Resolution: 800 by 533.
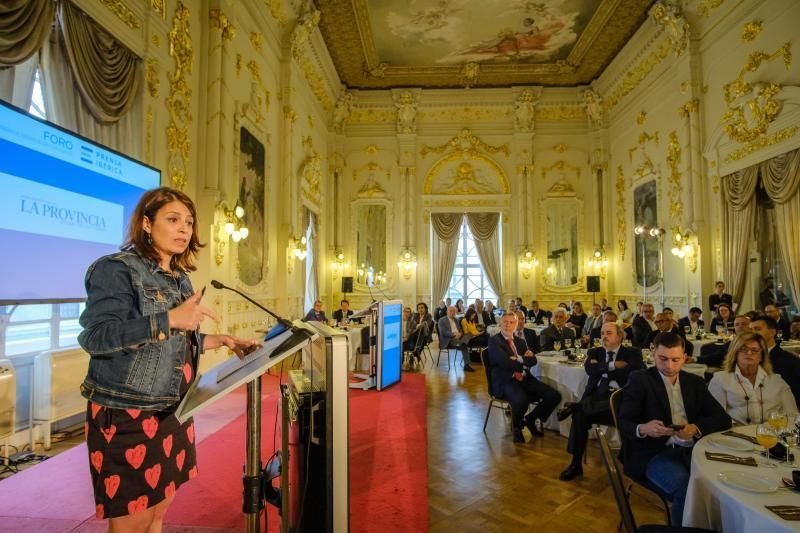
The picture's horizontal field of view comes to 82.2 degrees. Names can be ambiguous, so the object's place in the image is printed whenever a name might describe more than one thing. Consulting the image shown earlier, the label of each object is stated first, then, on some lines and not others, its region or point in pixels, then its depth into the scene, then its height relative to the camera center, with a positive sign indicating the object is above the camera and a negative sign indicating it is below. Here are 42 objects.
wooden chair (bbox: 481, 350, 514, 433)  4.77 -0.98
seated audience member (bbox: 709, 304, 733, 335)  6.98 -0.63
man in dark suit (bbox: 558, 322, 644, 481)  3.62 -0.89
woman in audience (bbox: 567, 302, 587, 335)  9.93 -0.77
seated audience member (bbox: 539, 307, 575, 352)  6.45 -0.71
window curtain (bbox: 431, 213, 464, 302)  13.90 +0.63
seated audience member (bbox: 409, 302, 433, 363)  8.55 -0.93
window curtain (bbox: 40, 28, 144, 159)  3.91 +1.64
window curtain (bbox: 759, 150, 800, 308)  6.86 +1.17
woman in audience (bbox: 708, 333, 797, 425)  2.81 -0.67
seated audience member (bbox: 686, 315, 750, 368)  5.05 -0.85
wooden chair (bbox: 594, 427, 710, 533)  1.82 -0.86
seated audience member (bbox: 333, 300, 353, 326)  10.88 -0.71
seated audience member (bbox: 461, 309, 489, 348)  9.04 -1.01
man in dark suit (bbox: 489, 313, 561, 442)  4.48 -1.04
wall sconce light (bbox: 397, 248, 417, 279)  13.18 +0.58
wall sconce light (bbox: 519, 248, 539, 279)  12.99 +0.57
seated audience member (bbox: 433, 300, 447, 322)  11.40 -0.73
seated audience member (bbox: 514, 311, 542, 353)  5.70 -0.69
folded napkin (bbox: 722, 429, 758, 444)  2.25 -0.79
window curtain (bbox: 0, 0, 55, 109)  3.26 +1.82
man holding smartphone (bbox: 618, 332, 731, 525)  2.52 -0.77
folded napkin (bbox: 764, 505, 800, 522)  1.47 -0.76
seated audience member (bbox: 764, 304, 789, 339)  6.46 -0.56
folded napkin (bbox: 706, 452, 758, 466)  1.96 -0.78
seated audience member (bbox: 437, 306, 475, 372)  8.89 -1.02
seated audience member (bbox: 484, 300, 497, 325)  11.29 -0.74
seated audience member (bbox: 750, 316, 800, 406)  3.48 -0.66
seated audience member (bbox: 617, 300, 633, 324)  9.78 -0.69
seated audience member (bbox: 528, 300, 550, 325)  10.92 -0.79
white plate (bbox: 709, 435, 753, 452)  2.14 -0.78
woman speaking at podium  1.30 -0.24
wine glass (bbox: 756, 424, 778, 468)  2.02 -0.69
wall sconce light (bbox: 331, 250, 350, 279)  13.21 +0.56
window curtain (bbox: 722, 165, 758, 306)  7.77 +1.01
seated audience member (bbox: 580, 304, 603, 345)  8.19 -0.73
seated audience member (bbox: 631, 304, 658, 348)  6.87 -0.73
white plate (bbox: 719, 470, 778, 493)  1.67 -0.76
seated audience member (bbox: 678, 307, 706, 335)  7.65 -0.68
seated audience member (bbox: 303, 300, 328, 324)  8.45 -0.58
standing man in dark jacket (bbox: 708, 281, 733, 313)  7.87 -0.29
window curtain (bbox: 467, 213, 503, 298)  13.70 +1.19
